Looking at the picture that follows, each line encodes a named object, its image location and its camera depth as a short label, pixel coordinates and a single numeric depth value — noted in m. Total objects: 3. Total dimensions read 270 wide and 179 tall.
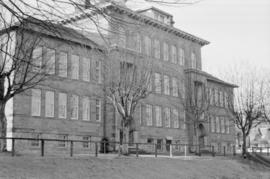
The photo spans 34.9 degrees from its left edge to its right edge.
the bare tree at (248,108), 38.94
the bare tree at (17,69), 21.45
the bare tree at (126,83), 28.64
